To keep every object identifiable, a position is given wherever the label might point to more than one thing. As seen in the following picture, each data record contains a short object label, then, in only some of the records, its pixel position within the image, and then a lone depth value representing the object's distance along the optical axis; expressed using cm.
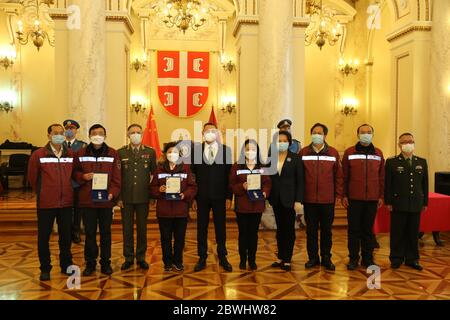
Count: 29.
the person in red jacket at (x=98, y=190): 512
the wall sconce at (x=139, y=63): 1200
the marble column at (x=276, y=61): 777
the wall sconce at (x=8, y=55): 1217
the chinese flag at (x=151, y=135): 1097
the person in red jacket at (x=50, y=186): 503
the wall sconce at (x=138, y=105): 1201
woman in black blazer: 530
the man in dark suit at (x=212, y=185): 532
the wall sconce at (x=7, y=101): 1223
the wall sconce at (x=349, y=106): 1233
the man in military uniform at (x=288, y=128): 634
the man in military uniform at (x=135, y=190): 537
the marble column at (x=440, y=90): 859
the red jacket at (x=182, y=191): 525
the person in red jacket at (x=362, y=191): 541
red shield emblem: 1222
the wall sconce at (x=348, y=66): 1221
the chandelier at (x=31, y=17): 1180
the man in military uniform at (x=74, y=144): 651
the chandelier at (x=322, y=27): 1005
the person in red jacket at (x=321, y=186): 539
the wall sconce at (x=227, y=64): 1222
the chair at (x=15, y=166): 1147
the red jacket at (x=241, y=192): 530
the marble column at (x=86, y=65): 742
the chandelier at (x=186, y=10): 943
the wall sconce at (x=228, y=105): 1223
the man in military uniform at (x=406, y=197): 552
